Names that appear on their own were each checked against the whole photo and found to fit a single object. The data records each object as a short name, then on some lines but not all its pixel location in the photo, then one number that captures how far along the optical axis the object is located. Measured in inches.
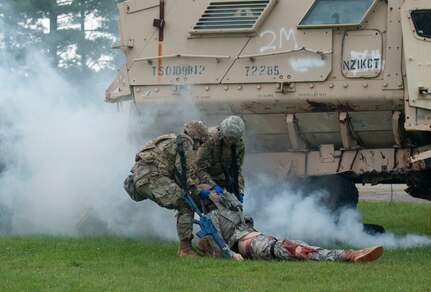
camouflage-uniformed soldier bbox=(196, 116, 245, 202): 510.9
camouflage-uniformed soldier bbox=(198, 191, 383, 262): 448.1
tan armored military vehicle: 569.6
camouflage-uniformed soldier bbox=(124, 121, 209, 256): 489.4
